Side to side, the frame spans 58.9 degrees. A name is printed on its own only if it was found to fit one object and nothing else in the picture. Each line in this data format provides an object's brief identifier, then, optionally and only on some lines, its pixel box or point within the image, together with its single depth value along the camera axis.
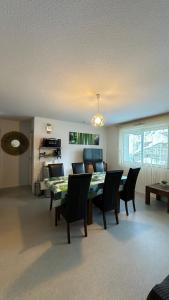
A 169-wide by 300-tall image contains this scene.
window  4.19
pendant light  2.82
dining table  2.38
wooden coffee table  3.43
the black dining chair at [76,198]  2.15
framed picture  5.32
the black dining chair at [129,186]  3.09
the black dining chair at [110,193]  2.56
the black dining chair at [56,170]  3.58
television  5.41
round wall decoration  5.16
